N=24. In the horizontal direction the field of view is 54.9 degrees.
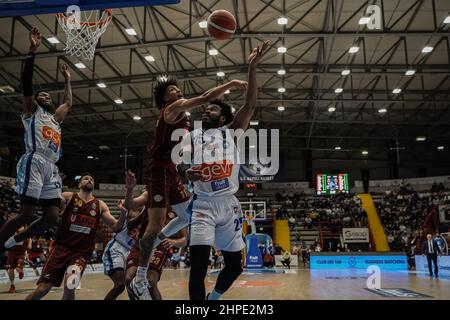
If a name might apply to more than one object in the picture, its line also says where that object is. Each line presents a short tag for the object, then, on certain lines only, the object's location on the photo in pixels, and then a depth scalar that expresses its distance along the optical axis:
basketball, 4.74
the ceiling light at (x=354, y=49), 17.78
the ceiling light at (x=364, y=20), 15.87
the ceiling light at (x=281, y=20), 15.69
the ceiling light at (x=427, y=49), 18.30
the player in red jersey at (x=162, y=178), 4.04
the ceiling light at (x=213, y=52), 18.25
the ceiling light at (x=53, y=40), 16.57
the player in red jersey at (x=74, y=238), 4.78
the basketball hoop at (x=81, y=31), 7.77
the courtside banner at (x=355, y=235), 26.19
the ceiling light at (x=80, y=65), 18.85
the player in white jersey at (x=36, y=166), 4.45
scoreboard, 31.25
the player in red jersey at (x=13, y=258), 10.23
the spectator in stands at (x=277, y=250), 25.81
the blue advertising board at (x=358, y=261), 19.88
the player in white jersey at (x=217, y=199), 3.73
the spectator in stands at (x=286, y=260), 22.28
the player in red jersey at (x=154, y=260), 4.82
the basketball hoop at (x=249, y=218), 19.73
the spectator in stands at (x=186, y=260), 25.21
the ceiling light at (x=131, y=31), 15.84
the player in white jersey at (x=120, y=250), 5.19
